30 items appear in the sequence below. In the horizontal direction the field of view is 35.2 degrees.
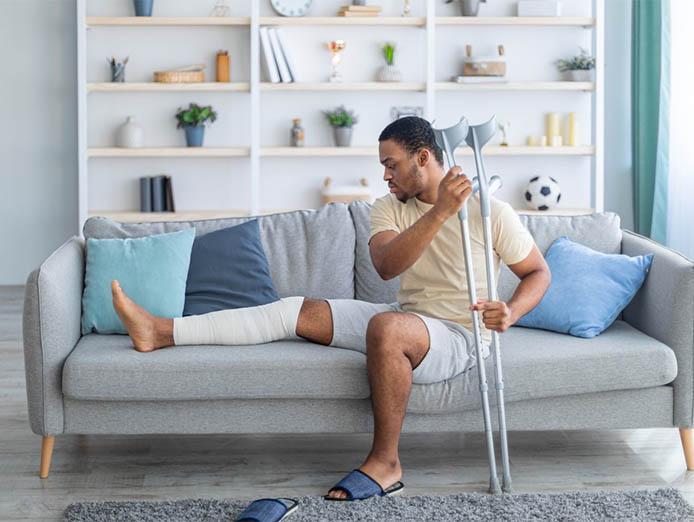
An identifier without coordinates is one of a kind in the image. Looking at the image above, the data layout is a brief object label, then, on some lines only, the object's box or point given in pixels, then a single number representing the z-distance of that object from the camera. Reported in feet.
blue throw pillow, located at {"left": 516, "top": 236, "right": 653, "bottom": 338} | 10.97
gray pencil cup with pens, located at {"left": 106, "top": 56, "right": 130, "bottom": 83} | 20.49
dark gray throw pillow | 11.39
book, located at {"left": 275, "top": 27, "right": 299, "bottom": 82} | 20.29
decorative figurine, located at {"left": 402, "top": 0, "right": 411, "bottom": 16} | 20.60
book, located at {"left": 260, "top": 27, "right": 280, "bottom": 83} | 20.17
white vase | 20.49
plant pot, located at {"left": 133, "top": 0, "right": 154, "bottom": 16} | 20.18
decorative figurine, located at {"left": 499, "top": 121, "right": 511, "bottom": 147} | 21.12
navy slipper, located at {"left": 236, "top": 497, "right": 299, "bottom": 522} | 8.90
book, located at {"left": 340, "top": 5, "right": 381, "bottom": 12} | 20.31
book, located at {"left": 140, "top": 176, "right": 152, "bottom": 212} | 20.68
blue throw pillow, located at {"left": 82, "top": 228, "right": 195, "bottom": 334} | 11.14
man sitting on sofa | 9.68
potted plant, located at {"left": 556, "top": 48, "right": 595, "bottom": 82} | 20.67
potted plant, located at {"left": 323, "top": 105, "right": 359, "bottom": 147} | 20.59
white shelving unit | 20.16
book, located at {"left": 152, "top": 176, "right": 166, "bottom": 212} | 20.71
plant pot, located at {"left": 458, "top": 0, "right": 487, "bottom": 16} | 20.45
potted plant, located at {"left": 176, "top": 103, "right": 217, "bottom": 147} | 20.54
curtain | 21.03
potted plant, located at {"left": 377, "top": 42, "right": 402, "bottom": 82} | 20.52
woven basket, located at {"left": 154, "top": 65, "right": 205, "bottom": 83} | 20.30
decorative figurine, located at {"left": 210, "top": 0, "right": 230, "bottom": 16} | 20.62
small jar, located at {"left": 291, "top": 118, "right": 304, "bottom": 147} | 20.68
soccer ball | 20.71
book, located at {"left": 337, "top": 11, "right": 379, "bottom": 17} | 20.35
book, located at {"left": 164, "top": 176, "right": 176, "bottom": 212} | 20.77
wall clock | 20.48
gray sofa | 10.00
